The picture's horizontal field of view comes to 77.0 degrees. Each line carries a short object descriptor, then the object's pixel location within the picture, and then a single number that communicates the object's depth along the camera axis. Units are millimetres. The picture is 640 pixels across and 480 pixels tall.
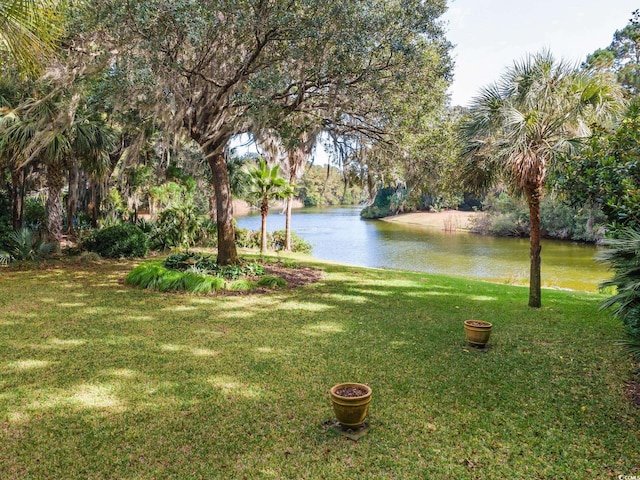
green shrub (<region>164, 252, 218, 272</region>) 9469
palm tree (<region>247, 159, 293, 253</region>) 15211
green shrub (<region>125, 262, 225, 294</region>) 8250
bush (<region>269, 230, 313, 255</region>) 18766
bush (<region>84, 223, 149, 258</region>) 11641
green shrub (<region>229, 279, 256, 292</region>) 8477
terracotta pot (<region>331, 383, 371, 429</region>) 3363
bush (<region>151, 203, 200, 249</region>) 13703
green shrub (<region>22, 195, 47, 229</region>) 13042
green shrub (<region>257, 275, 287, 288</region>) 8969
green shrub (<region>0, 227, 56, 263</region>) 10164
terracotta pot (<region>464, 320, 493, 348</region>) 5457
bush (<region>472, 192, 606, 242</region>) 29502
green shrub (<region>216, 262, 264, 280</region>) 9172
